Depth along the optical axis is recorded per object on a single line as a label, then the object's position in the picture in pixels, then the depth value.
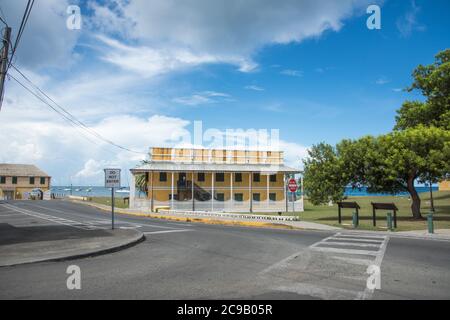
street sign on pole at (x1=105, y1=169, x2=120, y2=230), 15.57
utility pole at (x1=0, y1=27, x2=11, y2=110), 12.36
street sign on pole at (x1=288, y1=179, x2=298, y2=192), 22.89
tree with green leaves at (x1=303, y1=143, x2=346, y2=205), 24.88
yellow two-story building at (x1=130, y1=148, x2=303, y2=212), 39.00
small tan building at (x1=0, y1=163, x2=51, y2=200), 73.44
